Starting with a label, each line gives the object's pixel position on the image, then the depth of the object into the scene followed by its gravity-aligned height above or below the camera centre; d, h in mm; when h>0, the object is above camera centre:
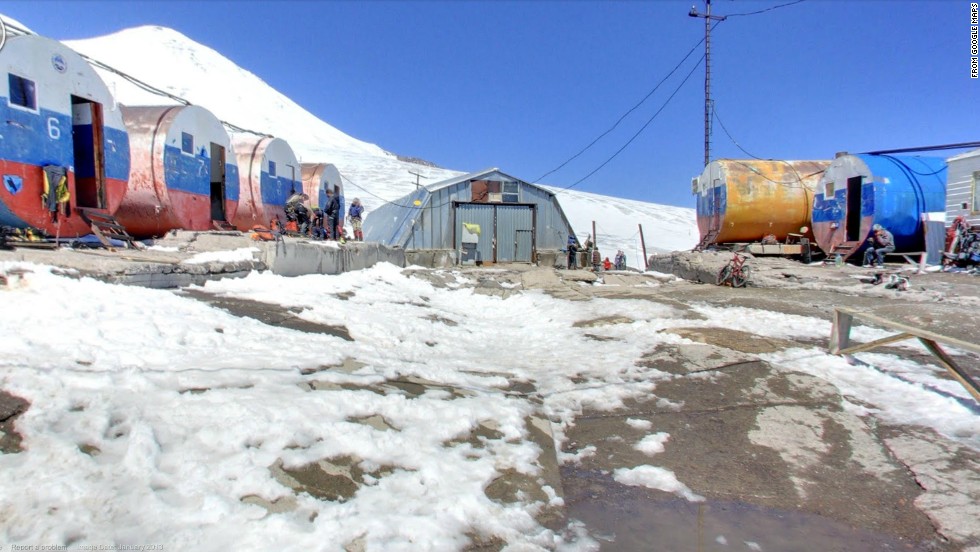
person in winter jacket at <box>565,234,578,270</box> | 21234 -80
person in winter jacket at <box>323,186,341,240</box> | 13641 +1060
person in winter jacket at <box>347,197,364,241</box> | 15322 +1144
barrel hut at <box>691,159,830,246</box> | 16766 +1816
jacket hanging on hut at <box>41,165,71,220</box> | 6645 +832
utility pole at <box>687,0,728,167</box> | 21062 +7722
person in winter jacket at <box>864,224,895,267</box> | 13078 +184
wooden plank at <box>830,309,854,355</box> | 4734 -777
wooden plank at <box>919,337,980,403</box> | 3316 -810
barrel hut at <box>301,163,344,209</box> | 17812 +2677
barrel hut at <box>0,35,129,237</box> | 6199 +1598
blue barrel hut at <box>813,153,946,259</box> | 13680 +1538
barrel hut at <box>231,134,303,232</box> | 13586 +2072
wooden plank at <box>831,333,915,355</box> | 3784 -771
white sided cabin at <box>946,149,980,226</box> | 12016 +1648
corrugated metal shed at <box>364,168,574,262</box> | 20672 +1528
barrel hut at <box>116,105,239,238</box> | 9594 +1648
